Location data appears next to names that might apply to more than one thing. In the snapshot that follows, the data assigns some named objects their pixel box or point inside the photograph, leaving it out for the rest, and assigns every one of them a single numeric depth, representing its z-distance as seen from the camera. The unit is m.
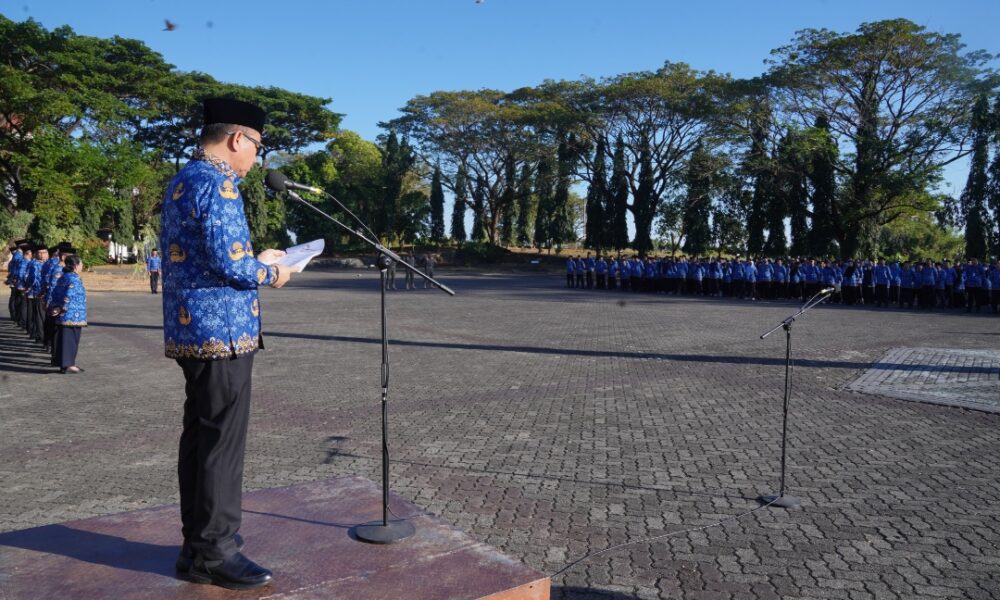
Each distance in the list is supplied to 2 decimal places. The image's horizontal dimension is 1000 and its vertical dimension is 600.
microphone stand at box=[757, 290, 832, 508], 4.88
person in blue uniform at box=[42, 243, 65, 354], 11.55
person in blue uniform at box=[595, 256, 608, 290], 34.25
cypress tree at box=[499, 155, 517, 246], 56.19
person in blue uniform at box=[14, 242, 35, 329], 14.61
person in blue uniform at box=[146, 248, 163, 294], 27.72
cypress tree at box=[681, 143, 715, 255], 41.38
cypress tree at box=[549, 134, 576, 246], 53.81
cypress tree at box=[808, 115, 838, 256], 34.72
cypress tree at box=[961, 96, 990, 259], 35.06
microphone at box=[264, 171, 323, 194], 3.25
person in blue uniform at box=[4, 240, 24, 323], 15.36
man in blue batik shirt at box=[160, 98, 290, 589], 2.98
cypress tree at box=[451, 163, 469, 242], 61.50
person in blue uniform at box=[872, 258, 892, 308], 24.36
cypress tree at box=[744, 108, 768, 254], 37.67
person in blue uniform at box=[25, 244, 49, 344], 13.56
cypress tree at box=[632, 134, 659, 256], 50.14
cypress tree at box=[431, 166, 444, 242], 61.47
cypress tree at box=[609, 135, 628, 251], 52.58
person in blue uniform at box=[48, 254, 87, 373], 10.30
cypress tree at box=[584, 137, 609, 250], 53.25
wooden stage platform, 2.98
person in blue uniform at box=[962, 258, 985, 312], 21.81
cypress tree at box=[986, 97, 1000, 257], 34.06
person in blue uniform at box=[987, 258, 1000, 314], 21.33
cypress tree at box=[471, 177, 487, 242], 57.81
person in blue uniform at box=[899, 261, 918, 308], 23.88
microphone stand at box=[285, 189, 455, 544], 3.55
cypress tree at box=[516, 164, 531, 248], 55.84
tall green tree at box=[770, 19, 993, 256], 32.97
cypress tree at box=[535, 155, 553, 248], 53.72
